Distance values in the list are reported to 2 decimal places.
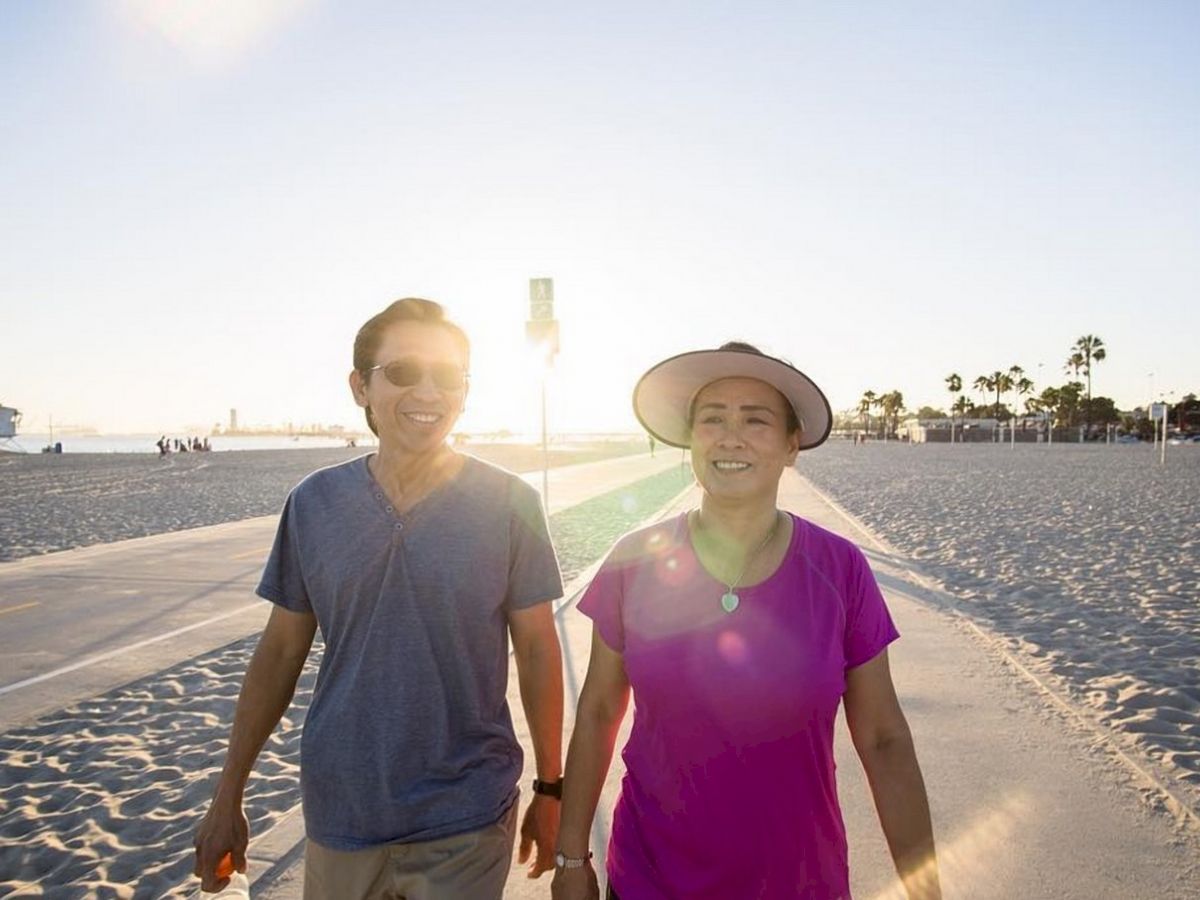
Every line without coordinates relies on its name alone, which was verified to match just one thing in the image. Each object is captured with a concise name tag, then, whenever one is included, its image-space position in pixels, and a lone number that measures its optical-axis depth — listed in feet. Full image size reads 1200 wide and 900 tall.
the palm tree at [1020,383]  492.95
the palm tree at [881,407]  596.83
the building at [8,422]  277.85
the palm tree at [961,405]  502.79
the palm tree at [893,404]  570.05
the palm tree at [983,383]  504.84
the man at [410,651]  6.59
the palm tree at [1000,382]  493.36
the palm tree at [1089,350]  418.10
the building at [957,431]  417.28
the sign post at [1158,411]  170.49
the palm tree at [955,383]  484.33
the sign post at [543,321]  38.55
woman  6.21
